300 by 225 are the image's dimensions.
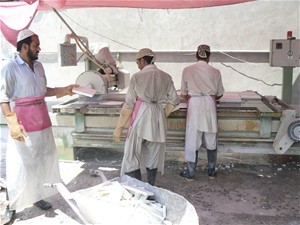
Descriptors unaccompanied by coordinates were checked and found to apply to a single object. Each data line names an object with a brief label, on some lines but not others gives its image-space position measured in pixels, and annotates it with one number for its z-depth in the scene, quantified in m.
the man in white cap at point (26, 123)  3.28
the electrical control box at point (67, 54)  4.55
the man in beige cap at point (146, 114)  3.73
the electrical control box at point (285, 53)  5.12
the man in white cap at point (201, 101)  4.25
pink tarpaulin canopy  3.59
